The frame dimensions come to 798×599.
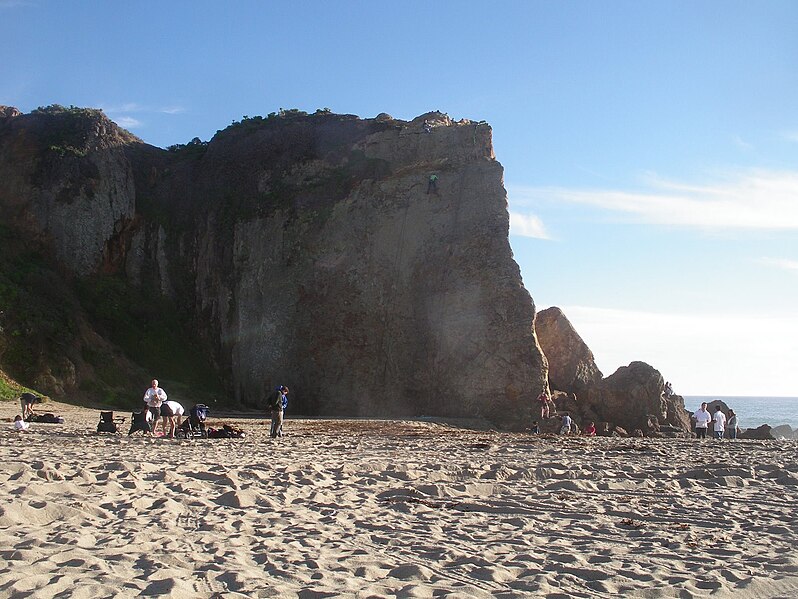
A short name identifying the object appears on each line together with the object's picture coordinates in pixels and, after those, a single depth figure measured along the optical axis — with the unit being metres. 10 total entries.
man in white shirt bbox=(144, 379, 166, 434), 15.92
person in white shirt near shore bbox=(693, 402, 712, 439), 21.17
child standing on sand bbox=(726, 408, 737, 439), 23.73
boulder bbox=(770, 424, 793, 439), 50.59
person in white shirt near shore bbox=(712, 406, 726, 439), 21.34
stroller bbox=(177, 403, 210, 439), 15.84
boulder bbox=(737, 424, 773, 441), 27.24
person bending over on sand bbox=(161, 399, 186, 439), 15.39
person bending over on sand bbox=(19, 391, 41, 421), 17.31
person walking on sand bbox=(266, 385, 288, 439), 16.08
